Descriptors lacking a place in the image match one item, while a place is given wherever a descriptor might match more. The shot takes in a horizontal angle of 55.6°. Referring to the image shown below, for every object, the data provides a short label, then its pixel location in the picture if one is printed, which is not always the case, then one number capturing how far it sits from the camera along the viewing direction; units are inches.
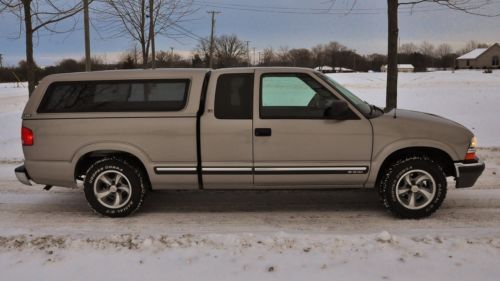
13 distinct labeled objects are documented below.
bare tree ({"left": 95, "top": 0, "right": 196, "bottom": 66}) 566.3
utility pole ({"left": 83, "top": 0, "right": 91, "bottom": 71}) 602.5
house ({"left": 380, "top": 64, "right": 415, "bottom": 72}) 4579.2
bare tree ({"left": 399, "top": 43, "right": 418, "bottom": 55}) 5516.7
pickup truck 213.6
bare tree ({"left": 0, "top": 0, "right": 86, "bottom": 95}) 361.1
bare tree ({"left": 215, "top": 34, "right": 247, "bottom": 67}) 2979.3
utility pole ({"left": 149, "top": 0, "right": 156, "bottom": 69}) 556.2
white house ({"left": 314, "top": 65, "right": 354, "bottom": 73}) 4561.3
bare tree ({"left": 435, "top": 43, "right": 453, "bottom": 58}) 5334.6
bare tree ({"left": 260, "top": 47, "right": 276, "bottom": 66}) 3107.8
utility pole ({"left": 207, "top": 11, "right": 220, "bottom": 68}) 1870.1
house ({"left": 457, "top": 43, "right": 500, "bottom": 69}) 4729.3
